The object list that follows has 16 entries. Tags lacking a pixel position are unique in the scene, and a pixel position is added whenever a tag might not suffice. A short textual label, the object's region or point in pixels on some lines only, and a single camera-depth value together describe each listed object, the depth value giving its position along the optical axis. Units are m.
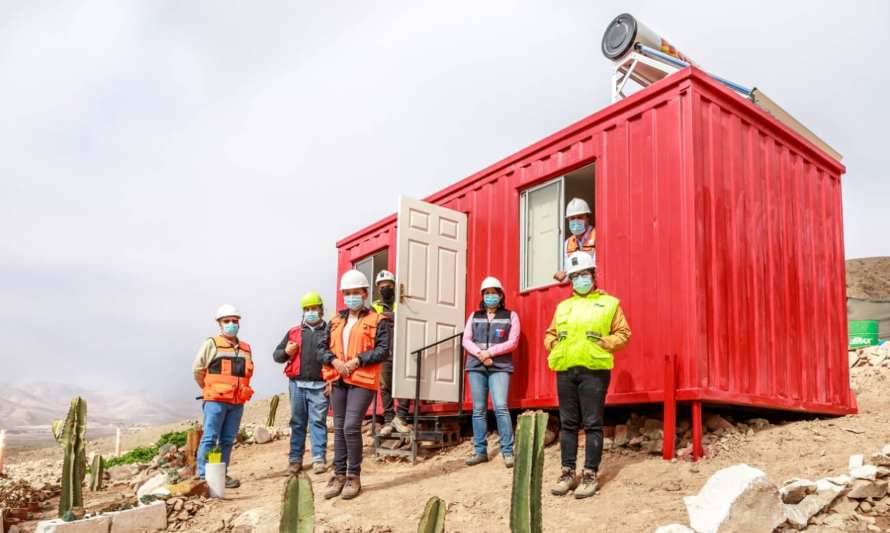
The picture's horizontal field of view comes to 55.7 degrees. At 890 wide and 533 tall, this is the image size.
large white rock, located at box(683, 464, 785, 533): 5.00
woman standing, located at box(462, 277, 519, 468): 7.90
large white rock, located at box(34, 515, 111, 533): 6.45
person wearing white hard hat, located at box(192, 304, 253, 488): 7.98
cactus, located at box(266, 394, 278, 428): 14.81
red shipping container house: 7.28
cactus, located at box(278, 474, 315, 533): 4.80
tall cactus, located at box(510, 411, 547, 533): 4.83
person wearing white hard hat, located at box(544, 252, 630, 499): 6.42
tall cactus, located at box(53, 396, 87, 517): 7.75
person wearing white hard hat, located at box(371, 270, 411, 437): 9.34
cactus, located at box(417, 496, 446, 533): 4.35
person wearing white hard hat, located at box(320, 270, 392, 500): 7.04
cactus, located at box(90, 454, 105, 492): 9.96
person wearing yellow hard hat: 8.51
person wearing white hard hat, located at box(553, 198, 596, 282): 8.14
